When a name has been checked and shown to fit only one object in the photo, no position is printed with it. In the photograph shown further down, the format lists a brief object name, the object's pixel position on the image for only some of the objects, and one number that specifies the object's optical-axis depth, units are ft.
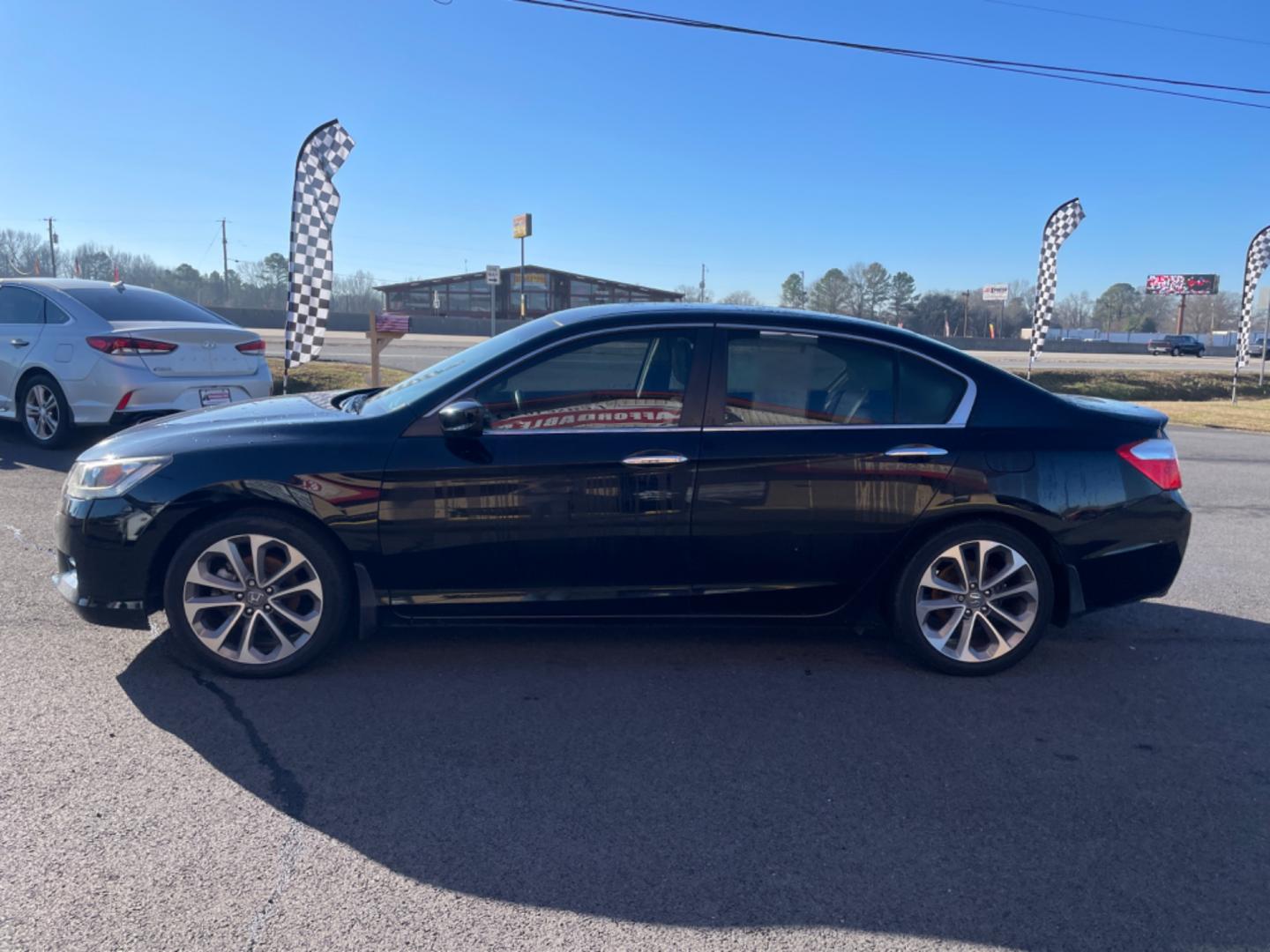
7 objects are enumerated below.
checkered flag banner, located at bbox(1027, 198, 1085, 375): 66.39
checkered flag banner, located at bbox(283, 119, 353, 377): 38.09
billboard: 263.90
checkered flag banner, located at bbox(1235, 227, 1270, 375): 67.92
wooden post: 37.58
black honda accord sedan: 12.26
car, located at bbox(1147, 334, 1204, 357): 177.06
